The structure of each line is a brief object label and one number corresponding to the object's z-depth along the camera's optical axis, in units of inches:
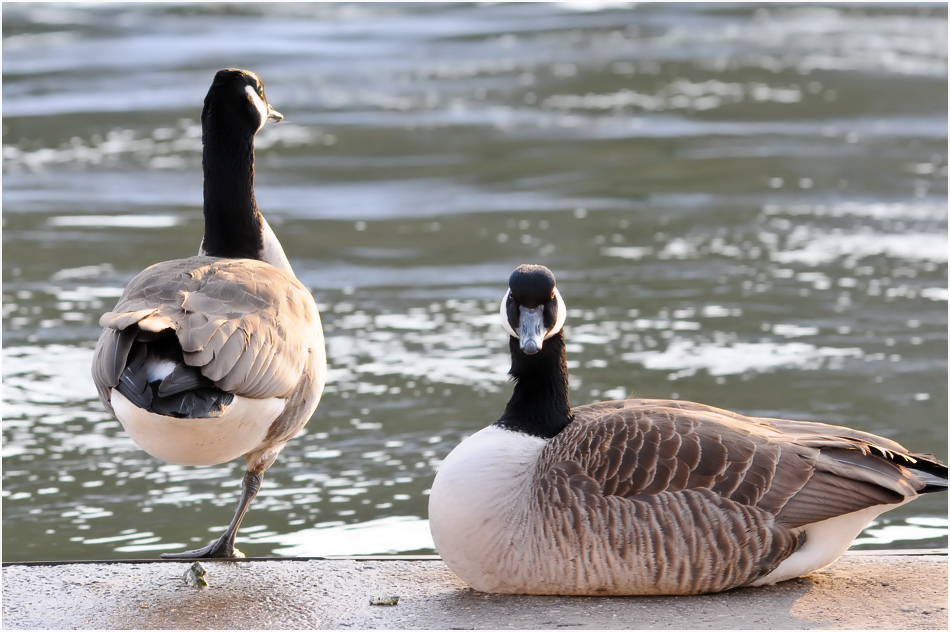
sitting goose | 329.4
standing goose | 318.7
